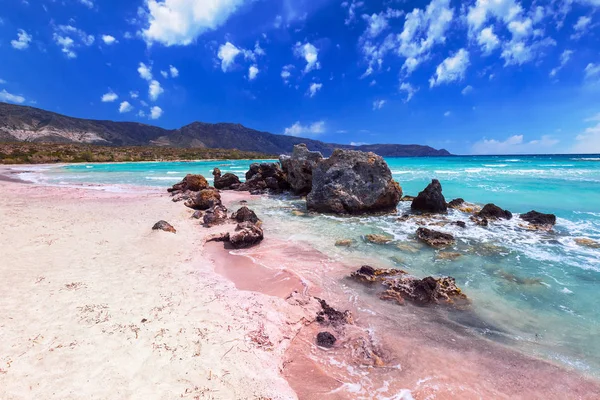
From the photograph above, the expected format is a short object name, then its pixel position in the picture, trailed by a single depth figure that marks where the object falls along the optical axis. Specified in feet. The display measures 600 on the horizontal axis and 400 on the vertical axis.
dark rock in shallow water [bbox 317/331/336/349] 13.07
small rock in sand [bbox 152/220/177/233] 28.27
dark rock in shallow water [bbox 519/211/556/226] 33.86
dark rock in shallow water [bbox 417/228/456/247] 27.36
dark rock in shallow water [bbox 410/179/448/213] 42.06
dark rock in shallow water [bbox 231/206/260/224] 34.12
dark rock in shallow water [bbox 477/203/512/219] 37.55
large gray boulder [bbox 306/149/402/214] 43.04
